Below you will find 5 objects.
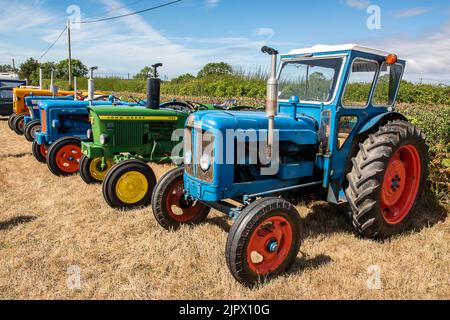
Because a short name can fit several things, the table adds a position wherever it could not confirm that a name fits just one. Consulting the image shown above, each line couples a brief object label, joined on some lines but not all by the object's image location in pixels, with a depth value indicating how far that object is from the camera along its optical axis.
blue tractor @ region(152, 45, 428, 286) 3.10
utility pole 22.67
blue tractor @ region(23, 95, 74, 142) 9.77
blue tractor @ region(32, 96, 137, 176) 6.59
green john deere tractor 5.03
